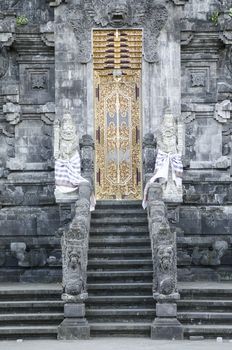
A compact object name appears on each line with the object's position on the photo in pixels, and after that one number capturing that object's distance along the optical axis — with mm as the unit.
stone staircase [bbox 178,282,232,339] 18406
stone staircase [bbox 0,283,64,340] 18516
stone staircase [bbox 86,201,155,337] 18859
